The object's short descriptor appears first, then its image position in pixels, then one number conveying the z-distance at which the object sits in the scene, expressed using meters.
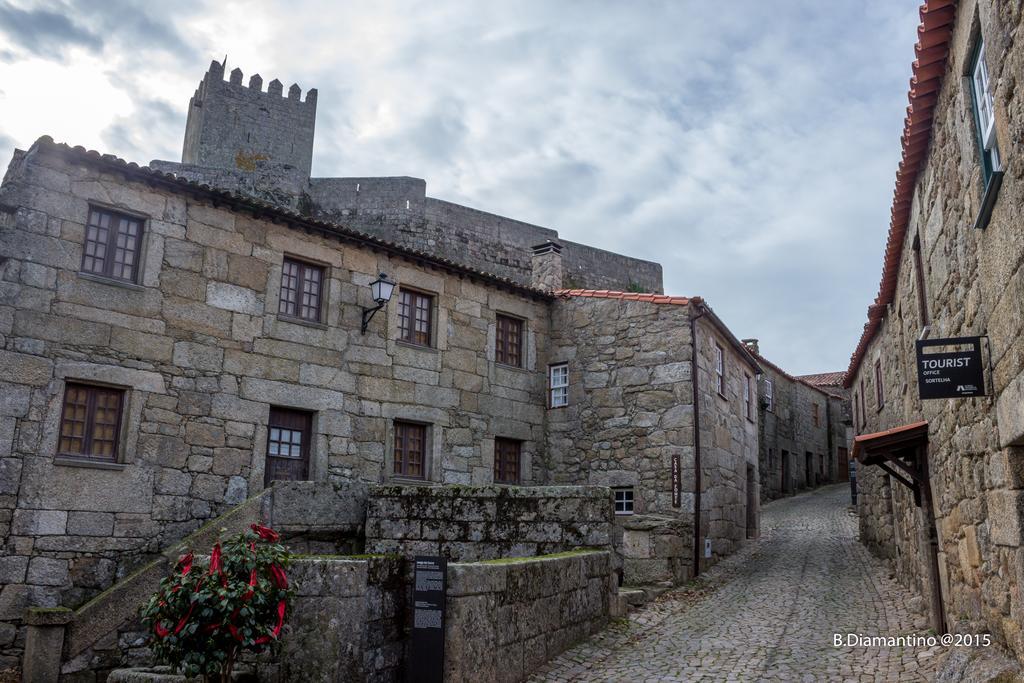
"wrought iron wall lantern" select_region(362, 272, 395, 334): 11.94
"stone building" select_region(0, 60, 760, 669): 9.34
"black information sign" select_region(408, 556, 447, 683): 6.42
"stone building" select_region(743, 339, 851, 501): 25.65
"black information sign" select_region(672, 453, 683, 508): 12.93
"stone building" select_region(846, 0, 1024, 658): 4.55
